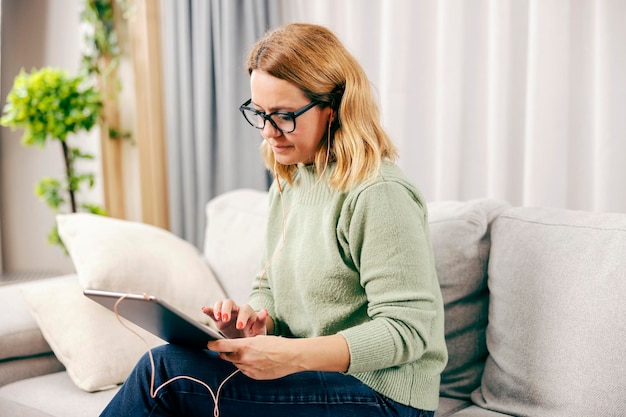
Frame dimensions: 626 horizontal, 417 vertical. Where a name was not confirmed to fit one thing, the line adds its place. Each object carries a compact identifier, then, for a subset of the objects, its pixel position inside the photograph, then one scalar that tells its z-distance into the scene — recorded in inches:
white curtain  69.9
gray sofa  51.5
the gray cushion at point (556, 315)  50.3
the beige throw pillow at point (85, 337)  64.0
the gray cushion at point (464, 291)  60.6
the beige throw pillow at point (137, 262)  69.4
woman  45.6
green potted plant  104.2
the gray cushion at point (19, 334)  66.4
